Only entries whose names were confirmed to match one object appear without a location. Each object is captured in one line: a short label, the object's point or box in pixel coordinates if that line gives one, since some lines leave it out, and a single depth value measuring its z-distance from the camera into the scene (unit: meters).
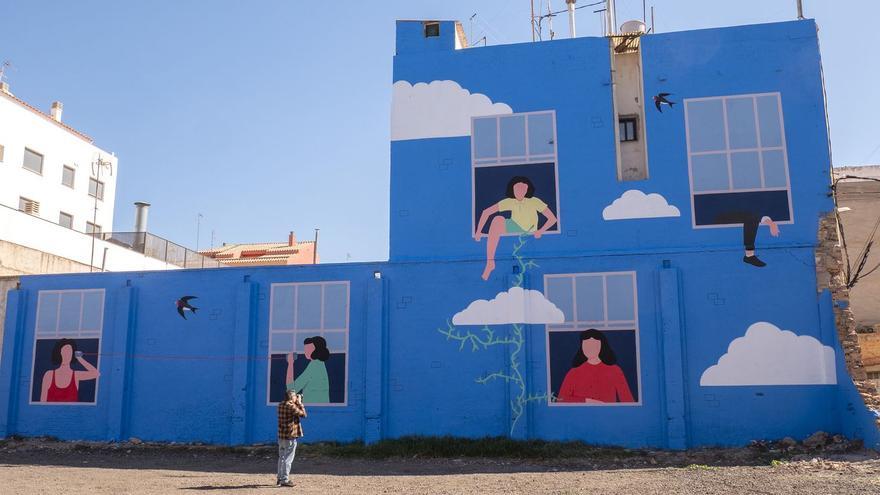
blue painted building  15.36
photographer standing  11.91
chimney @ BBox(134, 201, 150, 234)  36.09
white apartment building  25.12
